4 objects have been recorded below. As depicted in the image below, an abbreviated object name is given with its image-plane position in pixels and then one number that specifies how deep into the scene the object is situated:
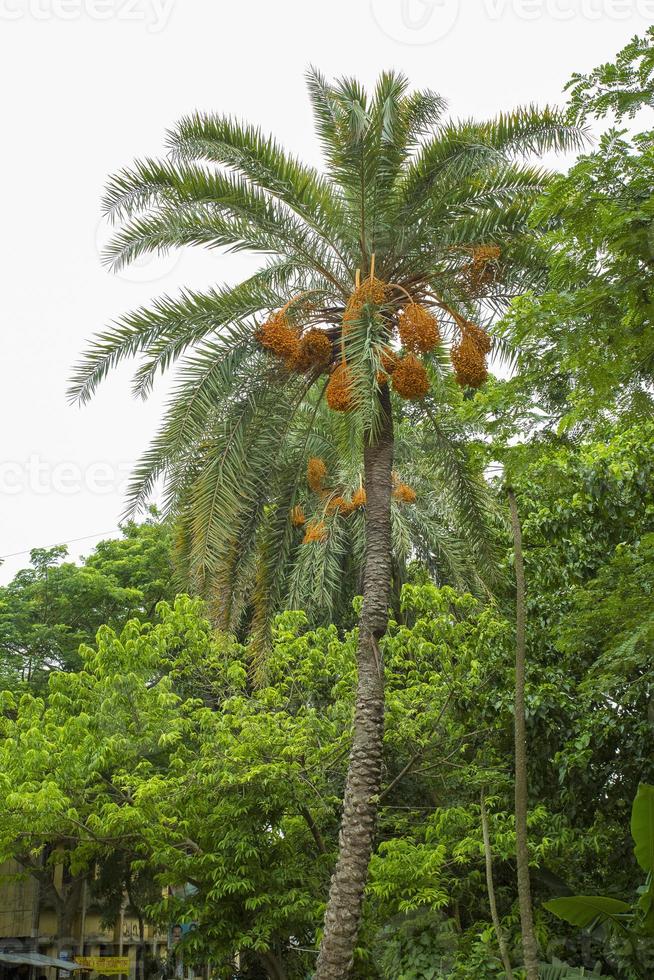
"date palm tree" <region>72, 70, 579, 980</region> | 10.55
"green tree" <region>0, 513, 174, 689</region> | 27.11
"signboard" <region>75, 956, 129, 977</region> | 32.06
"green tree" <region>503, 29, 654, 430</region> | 7.31
